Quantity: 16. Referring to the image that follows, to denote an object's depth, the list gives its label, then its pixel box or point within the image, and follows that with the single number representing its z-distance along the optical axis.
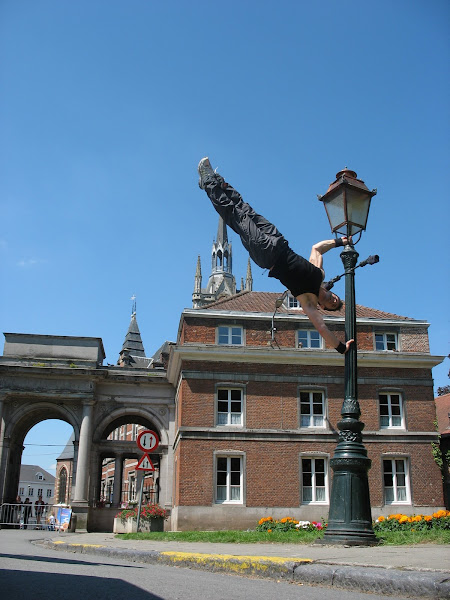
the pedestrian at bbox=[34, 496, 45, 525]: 29.74
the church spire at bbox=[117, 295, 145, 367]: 77.38
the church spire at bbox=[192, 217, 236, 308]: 110.18
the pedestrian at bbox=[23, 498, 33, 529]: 29.54
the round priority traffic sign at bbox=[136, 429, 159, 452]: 16.47
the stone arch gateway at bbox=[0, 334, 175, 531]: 30.11
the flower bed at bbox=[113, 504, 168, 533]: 20.33
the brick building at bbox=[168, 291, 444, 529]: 26.09
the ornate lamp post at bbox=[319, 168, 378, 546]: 9.17
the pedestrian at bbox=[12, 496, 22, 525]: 29.45
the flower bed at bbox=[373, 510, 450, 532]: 14.05
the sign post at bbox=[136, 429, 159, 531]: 16.47
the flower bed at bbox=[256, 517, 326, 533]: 16.25
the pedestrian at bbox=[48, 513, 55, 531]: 29.59
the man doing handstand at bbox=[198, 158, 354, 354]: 8.52
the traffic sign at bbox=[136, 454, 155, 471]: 17.16
